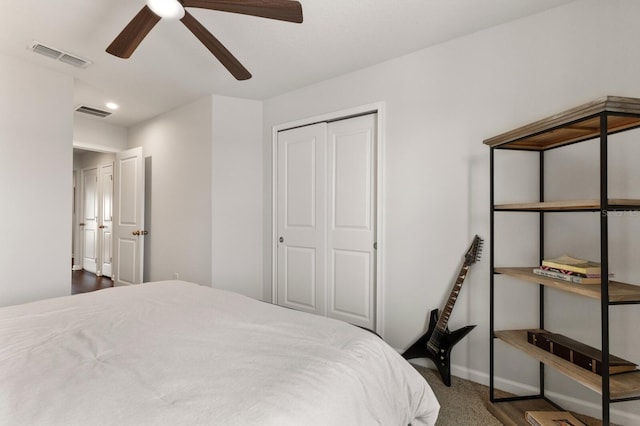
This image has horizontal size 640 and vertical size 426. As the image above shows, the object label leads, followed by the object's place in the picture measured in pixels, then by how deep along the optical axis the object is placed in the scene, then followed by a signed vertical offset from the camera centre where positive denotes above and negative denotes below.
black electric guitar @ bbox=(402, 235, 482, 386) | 2.12 -0.83
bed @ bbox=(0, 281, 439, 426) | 0.77 -0.48
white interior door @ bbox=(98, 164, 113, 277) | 5.48 -0.08
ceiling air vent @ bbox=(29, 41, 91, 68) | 2.40 +1.30
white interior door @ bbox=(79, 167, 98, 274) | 5.93 -0.13
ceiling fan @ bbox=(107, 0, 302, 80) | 1.44 +0.97
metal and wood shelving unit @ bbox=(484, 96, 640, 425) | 1.25 -0.19
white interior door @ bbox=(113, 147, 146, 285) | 4.02 -0.05
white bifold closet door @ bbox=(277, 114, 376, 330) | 2.80 -0.04
